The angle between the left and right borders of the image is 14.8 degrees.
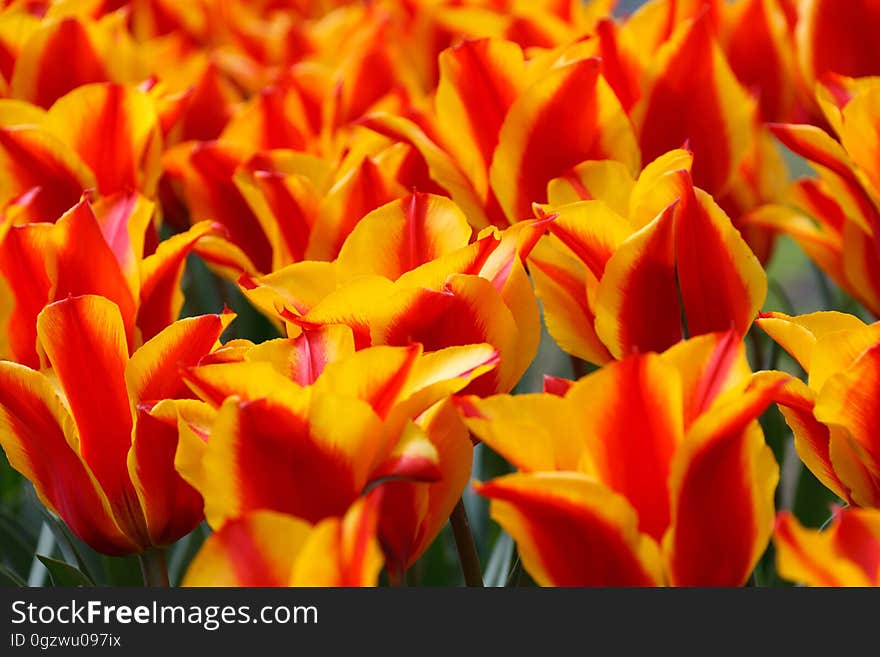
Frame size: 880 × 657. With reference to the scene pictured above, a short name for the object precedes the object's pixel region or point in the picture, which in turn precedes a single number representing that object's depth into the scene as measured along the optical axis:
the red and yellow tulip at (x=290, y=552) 0.83
